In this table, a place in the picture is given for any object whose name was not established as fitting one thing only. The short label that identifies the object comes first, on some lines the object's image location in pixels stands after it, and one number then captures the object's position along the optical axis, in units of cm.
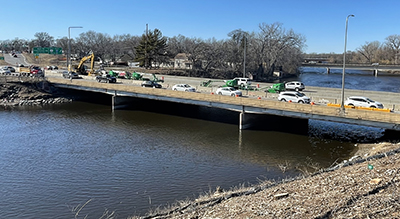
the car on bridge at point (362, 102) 3133
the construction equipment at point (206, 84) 5430
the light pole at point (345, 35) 2337
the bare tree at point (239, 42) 10929
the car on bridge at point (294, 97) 3544
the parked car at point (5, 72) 6450
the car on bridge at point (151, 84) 5045
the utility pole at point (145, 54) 9304
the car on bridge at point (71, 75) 6422
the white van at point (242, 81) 5378
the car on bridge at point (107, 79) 5732
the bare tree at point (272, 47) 9988
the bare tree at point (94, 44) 12506
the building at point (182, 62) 10822
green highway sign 8238
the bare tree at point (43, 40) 17938
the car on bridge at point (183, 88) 4578
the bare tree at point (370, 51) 17455
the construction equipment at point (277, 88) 4510
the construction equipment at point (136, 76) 6575
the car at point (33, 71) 6041
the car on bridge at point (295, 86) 4891
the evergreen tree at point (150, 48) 9293
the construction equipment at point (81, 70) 6994
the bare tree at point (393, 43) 16862
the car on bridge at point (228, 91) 4171
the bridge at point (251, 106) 2659
